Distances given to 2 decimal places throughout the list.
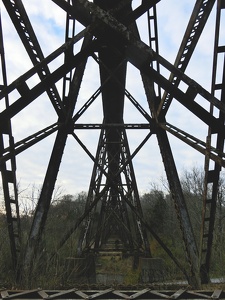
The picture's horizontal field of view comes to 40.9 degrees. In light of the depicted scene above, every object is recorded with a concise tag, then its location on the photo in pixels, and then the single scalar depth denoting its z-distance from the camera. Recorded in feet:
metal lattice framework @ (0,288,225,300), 8.30
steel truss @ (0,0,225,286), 11.78
